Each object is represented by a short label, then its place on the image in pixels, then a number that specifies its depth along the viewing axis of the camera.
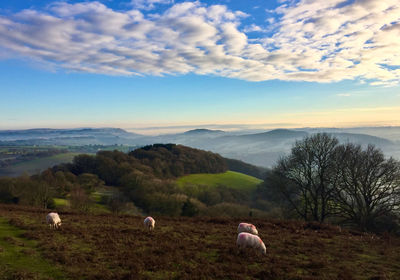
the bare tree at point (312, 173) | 29.86
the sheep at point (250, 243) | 12.34
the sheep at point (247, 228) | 15.39
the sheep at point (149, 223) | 17.27
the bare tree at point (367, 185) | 27.17
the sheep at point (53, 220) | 15.77
